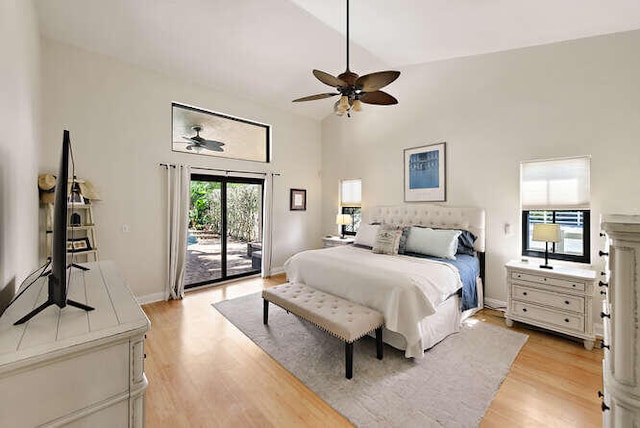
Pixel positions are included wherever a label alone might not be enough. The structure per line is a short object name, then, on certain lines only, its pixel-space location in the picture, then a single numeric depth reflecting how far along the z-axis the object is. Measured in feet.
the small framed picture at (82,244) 10.37
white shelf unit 10.30
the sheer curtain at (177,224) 12.98
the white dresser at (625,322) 2.62
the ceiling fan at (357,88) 8.09
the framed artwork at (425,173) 13.60
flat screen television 3.68
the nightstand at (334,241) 16.82
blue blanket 9.87
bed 7.81
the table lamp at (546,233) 9.50
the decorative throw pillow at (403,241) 12.19
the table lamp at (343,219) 17.15
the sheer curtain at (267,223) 16.60
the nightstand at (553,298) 8.60
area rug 6.07
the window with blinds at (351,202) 17.71
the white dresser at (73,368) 2.67
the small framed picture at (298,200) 18.14
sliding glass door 14.56
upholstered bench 7.18
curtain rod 12.81
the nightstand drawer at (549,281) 8.77
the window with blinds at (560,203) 9.87
